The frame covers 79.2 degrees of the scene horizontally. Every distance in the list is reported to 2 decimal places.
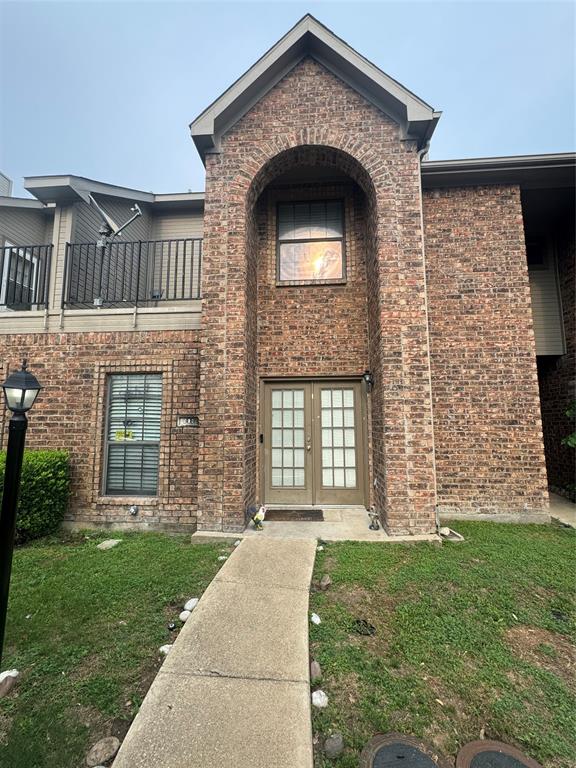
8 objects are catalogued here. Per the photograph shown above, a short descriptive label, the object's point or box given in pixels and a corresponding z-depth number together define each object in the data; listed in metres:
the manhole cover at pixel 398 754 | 1.81
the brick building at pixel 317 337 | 5.20
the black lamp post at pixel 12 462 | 2.06
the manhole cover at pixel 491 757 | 1.81
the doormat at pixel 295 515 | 5.38
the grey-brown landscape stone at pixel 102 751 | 1.79
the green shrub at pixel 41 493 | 4.85
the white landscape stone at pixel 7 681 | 2.25
